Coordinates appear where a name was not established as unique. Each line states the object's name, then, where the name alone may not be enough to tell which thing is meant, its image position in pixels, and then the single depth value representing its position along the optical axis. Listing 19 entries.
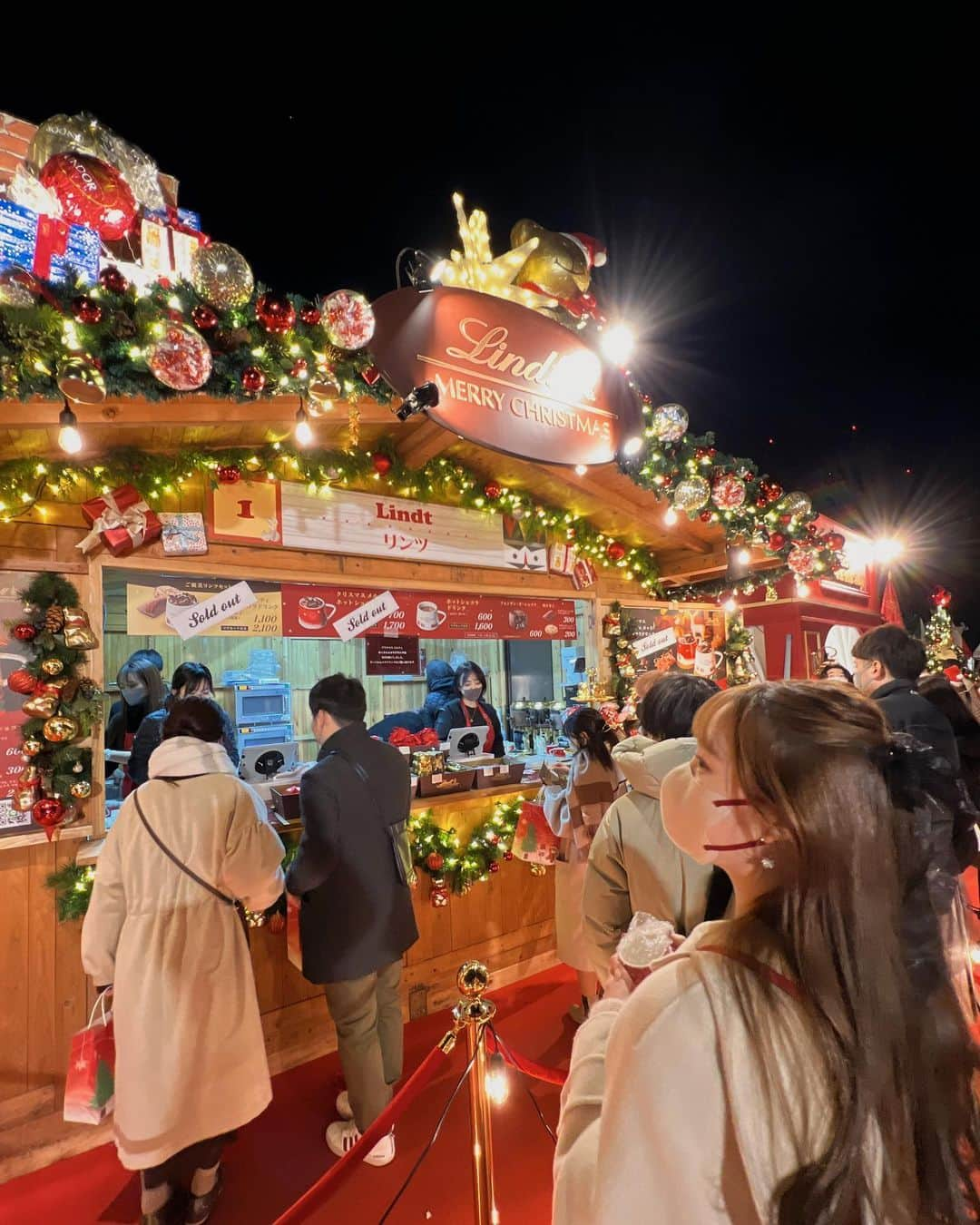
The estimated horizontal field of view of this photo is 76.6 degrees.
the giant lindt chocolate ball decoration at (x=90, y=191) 3.19
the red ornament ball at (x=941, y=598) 16.44
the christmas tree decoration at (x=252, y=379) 2.73
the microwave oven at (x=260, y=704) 5.50
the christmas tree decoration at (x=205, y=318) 2.59
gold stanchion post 1.77
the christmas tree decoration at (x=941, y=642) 14.05
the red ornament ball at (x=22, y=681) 2.95
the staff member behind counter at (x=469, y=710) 5.80
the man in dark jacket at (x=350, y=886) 2.72
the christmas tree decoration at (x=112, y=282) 2.42
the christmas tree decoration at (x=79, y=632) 3.10
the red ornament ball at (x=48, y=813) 2.92
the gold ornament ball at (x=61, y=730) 2.98
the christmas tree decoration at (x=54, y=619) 3.07
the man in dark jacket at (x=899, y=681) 3.38
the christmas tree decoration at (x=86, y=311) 2.35
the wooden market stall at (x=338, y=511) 2.75
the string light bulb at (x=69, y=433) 2.63
